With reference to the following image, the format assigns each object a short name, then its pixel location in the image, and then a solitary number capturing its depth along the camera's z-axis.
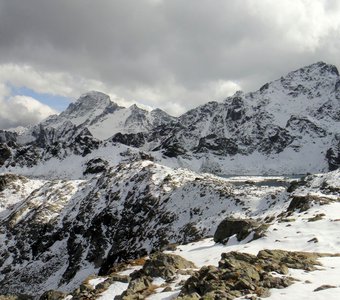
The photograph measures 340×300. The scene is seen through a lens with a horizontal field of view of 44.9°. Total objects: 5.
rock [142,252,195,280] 29.70
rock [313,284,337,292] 20.00
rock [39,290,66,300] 38.16
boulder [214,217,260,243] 40.22
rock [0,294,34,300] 58.31
